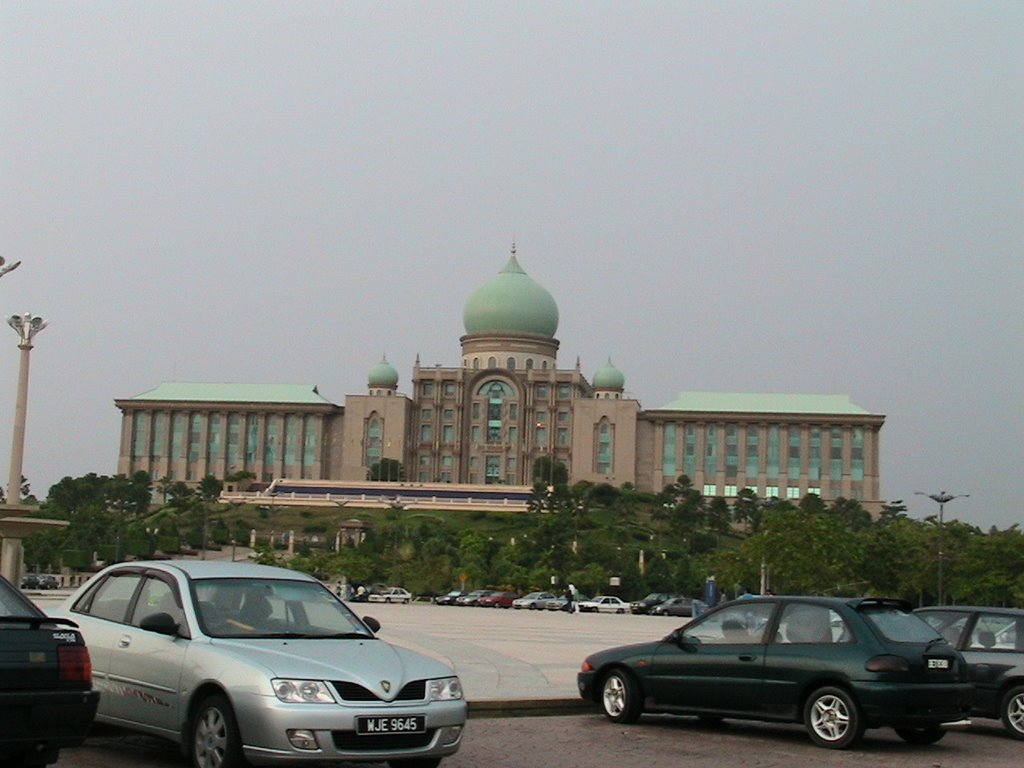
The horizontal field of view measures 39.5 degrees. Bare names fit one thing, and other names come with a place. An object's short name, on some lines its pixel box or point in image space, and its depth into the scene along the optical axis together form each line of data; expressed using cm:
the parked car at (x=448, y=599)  6438
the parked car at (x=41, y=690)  899
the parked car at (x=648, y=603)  6275
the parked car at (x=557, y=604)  6247
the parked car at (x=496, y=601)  6312
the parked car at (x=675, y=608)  5966
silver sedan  1034
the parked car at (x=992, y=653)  1570
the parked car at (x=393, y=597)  6494
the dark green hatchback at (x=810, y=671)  1369
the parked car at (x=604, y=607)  6247
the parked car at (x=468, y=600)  6326
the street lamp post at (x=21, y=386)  4162
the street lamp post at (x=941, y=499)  5734
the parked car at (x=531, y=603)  6294
